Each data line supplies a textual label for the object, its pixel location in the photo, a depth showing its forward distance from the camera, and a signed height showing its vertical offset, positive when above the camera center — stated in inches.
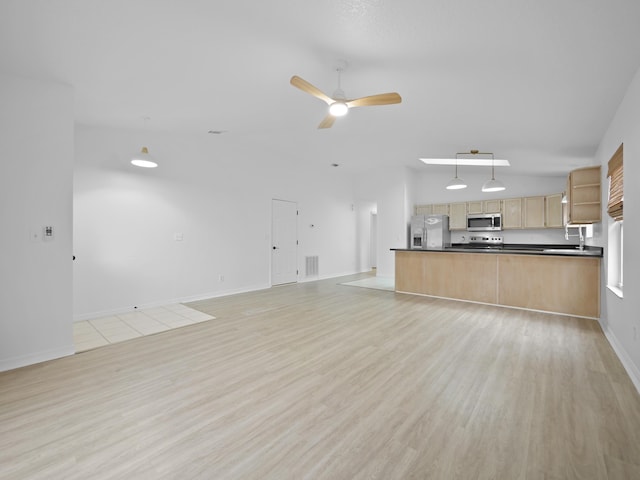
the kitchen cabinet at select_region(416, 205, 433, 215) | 328.8 +33.2
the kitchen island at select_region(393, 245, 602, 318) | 168.2 -24.6
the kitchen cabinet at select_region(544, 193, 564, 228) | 257.1 +25.1
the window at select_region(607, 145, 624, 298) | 114.5 +8.1
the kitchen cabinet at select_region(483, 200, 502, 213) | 289.3 +33.0
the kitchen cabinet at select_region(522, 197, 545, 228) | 266.4 +25.0
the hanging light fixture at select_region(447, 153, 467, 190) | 222.4 +41.8
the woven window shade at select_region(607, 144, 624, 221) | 112.5 +21.3
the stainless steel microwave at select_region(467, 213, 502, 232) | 287.0 +17.3
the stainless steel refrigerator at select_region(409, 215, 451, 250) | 302.8 +7.9
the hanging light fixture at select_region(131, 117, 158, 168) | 162.6 +43.3
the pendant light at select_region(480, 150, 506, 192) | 205.6 +37.7
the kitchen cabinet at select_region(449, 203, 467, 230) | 309.0 +24.5
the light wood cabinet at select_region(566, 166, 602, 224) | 156.0 +23.5
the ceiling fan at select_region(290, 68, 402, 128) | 108.7 +52.6
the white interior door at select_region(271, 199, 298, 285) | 273.1 -2.7
